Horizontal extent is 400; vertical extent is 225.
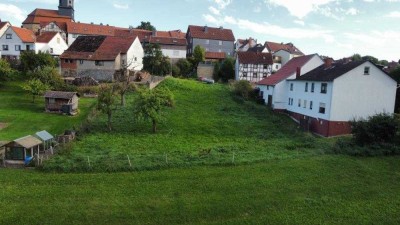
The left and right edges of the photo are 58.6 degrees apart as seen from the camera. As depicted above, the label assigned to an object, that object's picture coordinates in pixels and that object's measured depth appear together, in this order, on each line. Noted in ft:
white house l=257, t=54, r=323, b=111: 156.15
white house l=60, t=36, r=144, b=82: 185.88
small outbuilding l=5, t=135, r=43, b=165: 83.09
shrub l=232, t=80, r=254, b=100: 182.09
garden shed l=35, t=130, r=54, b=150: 90.65
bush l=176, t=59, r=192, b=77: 233.35
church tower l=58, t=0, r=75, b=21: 316.81
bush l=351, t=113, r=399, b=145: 104.73
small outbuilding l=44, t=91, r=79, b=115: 137.39
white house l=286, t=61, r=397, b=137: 123.54
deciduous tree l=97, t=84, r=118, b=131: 115.65
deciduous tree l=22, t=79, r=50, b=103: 148.66
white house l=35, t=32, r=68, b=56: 219.82
